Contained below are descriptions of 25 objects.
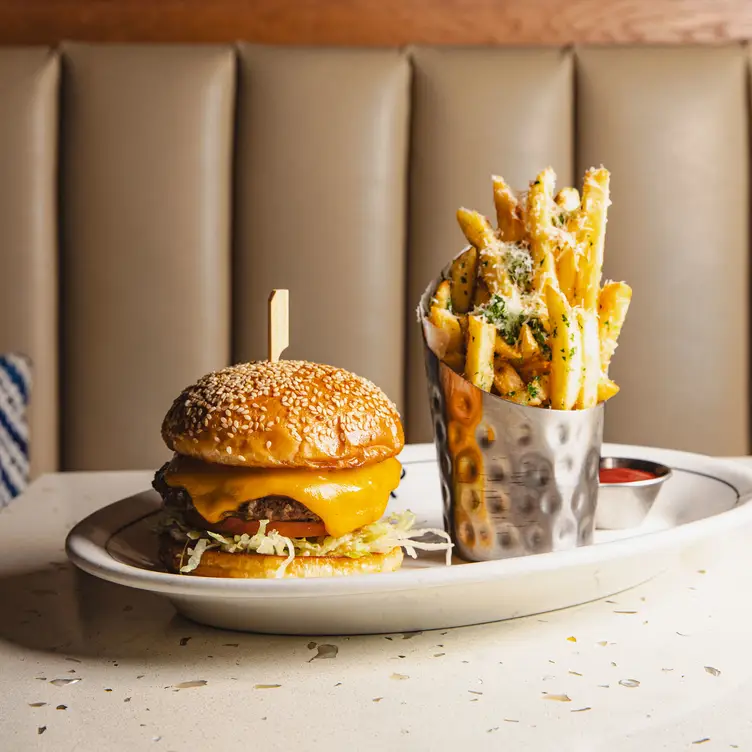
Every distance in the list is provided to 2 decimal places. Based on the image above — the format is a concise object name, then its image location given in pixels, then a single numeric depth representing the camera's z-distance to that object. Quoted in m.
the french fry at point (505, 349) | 0.78
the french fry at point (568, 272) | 0.79
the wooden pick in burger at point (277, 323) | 0.81
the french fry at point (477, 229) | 0.80
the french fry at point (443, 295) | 0.80
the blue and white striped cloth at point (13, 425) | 1.18
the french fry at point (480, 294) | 0.80
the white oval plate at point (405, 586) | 0.69
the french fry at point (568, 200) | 0.81
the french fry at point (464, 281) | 0.81
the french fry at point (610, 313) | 0.80
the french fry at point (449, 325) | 0.79
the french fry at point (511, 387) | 0.79
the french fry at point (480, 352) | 0.77
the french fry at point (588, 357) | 0.77
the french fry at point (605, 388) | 0.80
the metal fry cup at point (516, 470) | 0.78
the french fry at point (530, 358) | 0.78
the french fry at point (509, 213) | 0.81
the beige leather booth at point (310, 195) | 1.26
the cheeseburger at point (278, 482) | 0.76
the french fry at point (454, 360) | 0.80
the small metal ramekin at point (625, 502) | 0.84
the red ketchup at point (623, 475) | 0.88
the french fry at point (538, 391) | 0.78
